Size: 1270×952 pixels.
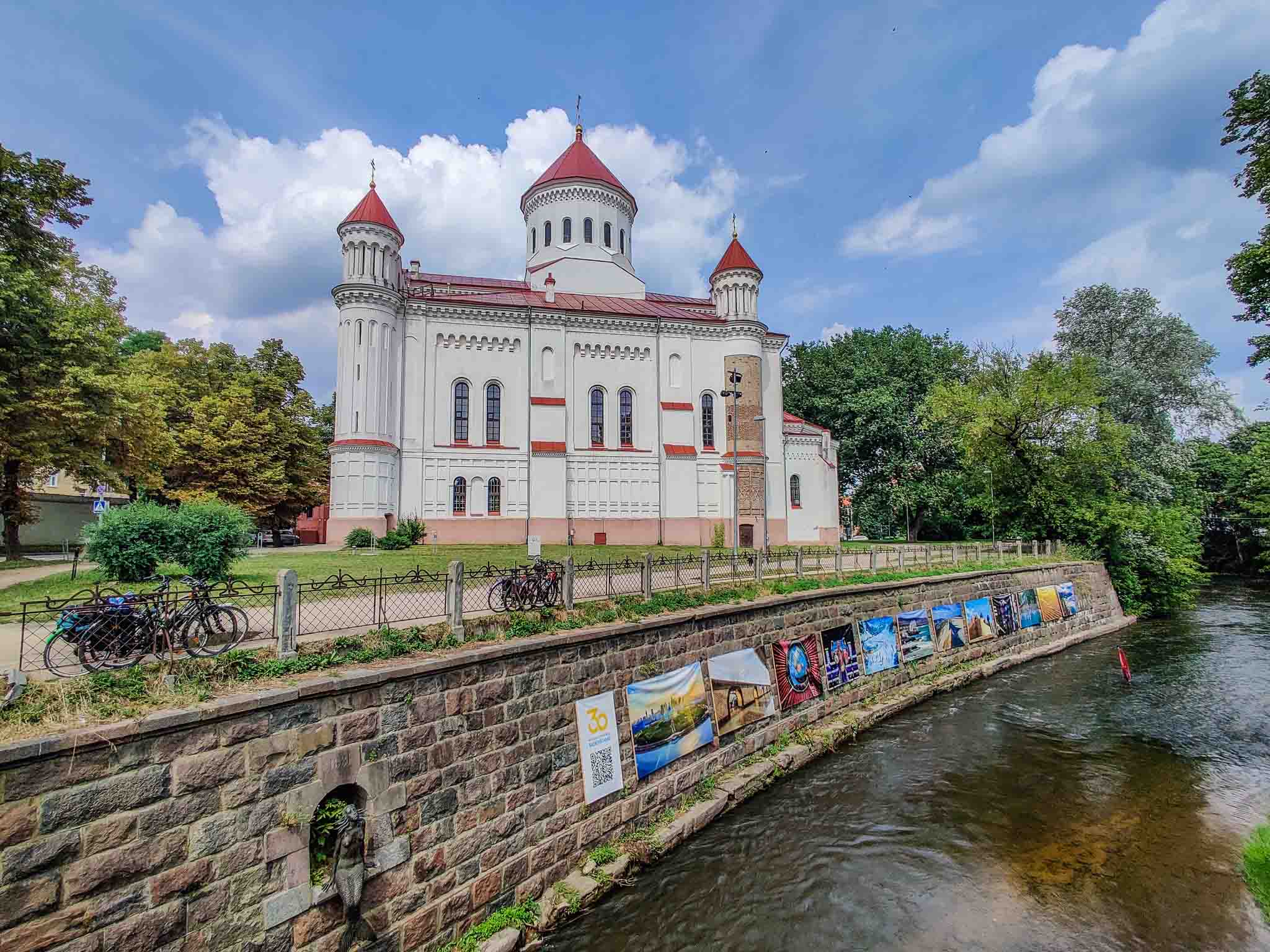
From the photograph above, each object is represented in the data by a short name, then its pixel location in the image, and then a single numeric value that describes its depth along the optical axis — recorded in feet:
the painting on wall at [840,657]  47.83
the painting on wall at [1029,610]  73.41
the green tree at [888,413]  138.51
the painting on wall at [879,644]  52.39
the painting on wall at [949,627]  60.85
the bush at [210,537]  38.63
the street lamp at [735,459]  65.56
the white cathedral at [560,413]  99.40
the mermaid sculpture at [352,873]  19.49
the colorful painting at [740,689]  37.55
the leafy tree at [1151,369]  114.73
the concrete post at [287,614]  21.56
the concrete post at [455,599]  26.27
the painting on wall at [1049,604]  76.79
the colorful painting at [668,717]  31.86
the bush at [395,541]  86.74
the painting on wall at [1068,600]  80.74
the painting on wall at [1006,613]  69.41
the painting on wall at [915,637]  56.49
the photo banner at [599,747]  28.78
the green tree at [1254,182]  55.36
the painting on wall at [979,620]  65.10
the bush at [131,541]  37.14
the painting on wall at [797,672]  42.80
